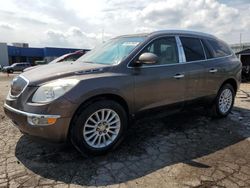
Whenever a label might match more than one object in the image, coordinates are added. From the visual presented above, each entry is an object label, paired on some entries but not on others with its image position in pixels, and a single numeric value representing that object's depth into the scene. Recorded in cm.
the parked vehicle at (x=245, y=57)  1365
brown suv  244
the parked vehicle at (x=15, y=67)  2503
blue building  3740
